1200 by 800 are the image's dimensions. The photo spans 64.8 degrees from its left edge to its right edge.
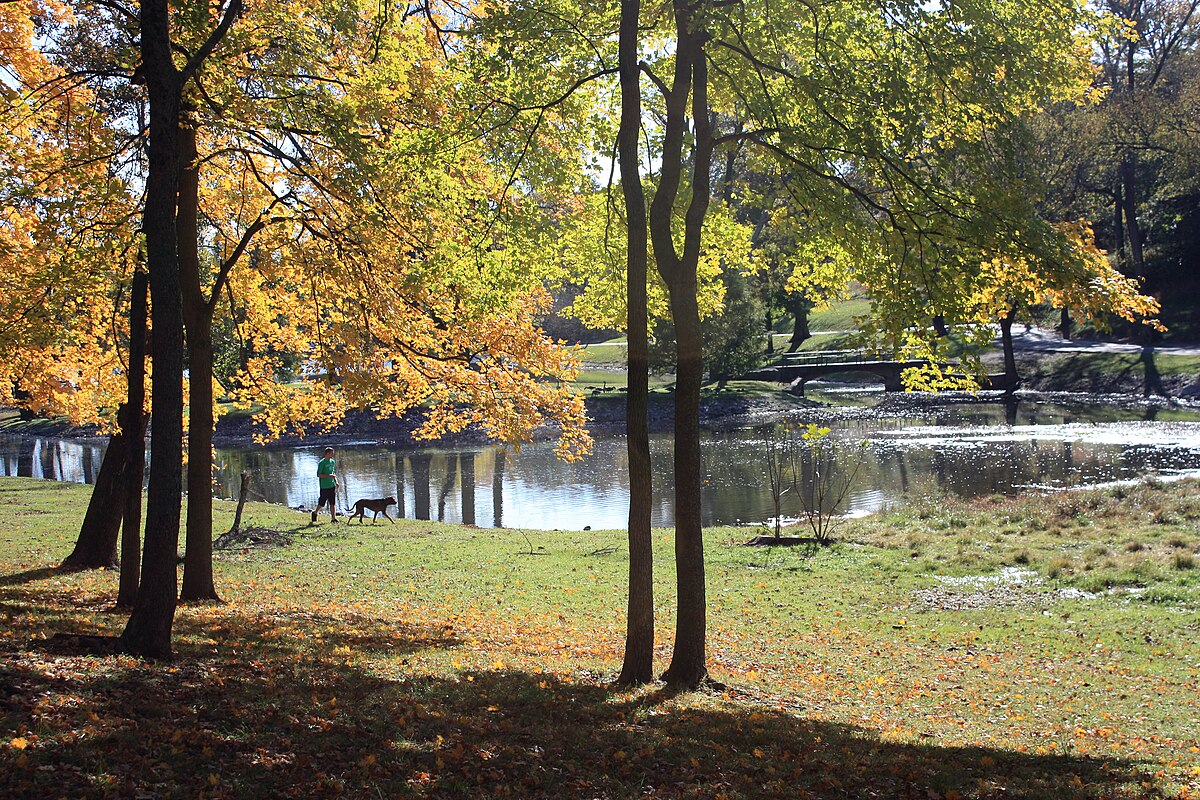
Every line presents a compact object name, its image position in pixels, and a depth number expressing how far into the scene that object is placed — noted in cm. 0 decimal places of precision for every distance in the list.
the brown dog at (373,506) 2470
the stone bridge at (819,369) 6091
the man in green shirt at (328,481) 2458
